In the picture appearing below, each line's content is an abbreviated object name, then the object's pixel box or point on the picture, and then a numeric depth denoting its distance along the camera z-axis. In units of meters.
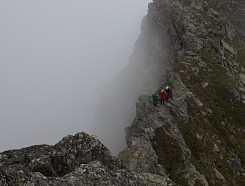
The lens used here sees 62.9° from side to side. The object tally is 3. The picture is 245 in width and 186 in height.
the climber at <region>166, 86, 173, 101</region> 23.59
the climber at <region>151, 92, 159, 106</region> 22.89
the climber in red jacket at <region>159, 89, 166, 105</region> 22.84
